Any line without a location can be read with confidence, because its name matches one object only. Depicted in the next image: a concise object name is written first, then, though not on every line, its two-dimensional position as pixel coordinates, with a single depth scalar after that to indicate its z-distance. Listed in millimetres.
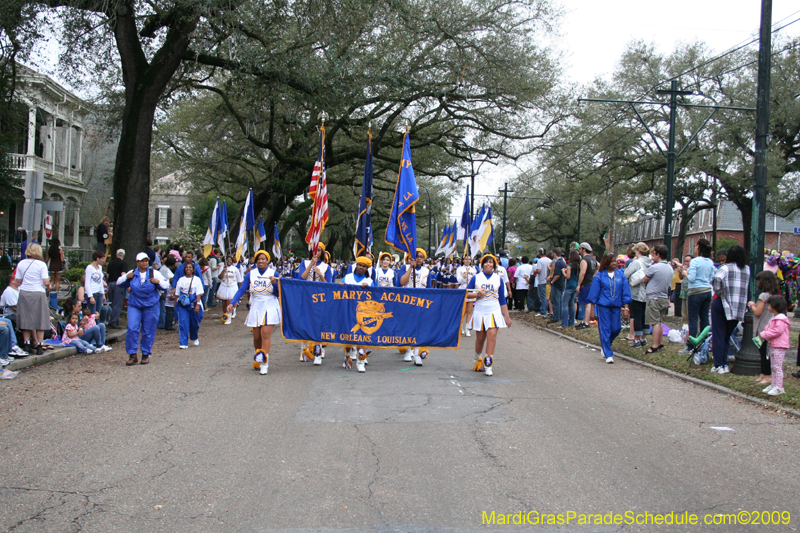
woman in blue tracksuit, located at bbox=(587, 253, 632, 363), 11430
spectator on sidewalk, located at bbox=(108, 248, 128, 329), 14734
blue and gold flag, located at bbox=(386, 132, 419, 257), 10805
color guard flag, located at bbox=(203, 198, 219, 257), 21769
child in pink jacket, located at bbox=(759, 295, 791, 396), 8148
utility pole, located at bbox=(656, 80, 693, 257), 16962
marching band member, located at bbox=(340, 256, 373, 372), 10273
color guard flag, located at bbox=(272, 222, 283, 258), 28953
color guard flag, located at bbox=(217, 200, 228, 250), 21953
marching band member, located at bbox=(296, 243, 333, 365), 10984
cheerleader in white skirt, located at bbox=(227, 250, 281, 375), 9891
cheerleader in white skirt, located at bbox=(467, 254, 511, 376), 10031
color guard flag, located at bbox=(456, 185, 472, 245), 20502
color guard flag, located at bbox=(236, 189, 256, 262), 19812
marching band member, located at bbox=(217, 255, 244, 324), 18469
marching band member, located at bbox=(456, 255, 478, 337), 13275
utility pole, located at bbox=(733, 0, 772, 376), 9922
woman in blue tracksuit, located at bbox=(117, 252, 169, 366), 10555
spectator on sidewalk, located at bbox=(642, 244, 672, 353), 11656
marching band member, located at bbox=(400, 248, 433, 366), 10848
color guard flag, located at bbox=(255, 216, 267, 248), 24250
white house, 31609
